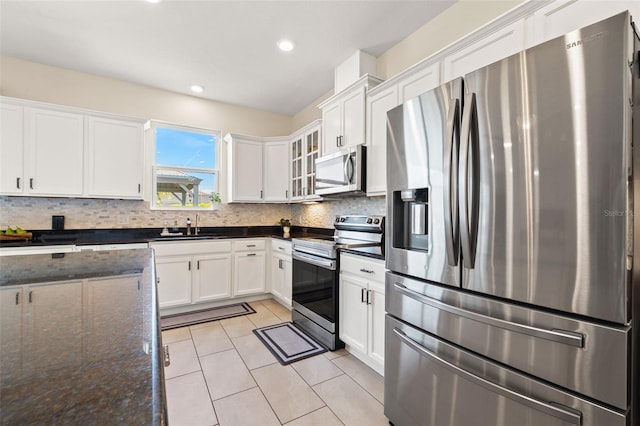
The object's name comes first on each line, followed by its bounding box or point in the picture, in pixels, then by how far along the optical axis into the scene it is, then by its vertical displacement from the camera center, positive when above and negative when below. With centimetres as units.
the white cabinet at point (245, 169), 409 +62
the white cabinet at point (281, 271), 352 -74
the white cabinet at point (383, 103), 214 +92
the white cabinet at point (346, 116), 274 +100
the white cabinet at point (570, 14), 125 +94
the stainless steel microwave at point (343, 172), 274 +41
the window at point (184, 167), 392 +63
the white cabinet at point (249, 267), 379 -73
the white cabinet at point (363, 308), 210 -74
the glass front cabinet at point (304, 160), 368 +71
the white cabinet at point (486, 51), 161 +99
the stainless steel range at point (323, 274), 256 -59
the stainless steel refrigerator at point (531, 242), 93 -11
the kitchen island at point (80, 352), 35 -25
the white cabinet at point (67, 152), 288 +63
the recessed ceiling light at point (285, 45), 280 +165
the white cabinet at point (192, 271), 333 -72
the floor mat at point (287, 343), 250 -123
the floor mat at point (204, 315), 322 -123
